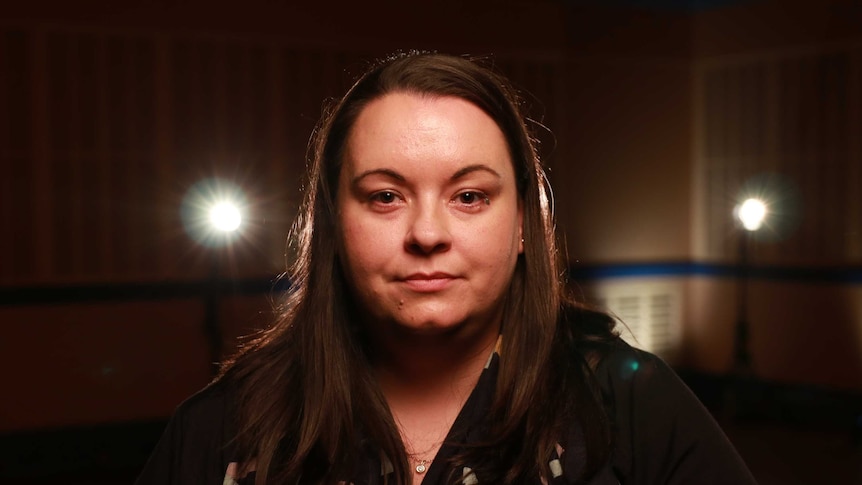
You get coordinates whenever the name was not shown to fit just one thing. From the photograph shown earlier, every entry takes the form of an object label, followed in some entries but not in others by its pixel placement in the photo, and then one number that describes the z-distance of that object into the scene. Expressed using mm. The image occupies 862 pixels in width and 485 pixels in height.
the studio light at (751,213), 5453
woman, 1318
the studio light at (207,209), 4941
